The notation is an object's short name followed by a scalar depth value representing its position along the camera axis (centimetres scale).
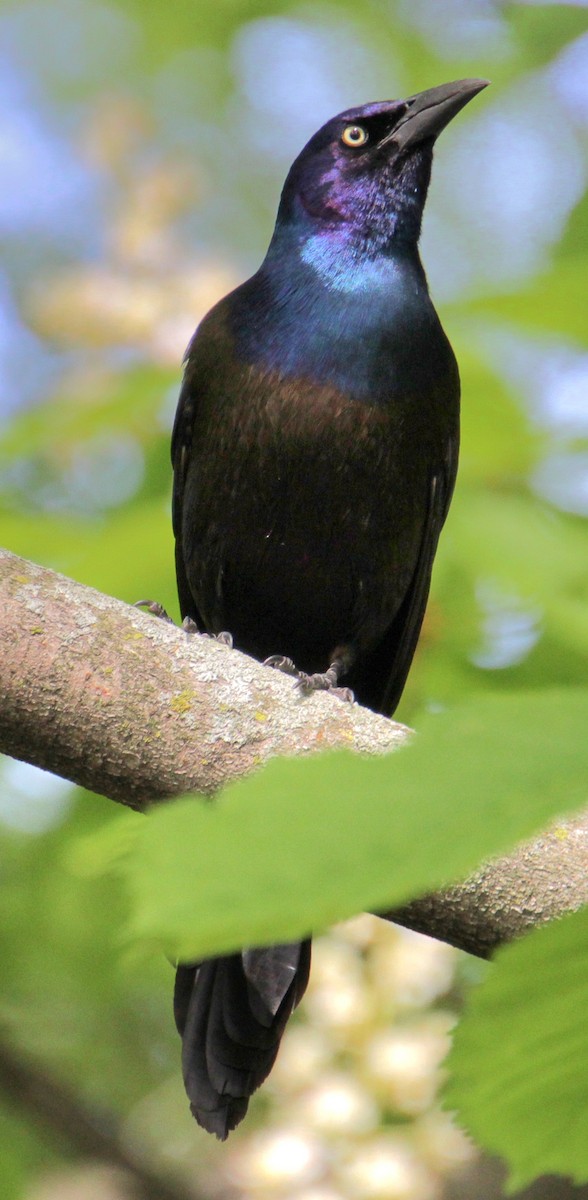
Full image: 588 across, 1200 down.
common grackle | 490
